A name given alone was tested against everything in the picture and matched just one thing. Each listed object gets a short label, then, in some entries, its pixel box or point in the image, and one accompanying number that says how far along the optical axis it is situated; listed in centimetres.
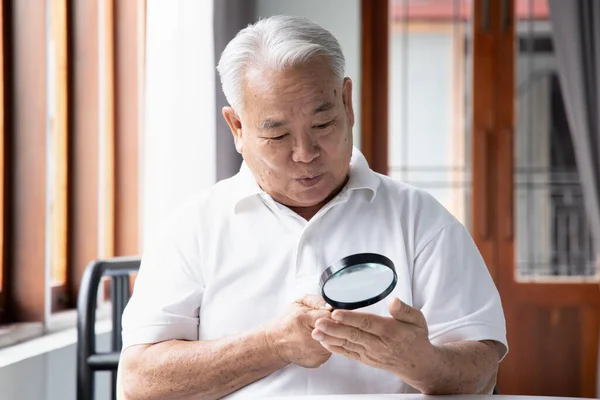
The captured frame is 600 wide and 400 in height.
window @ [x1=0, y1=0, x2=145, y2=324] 270
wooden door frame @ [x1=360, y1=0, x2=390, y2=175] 423
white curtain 303
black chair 238
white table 205
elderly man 212
